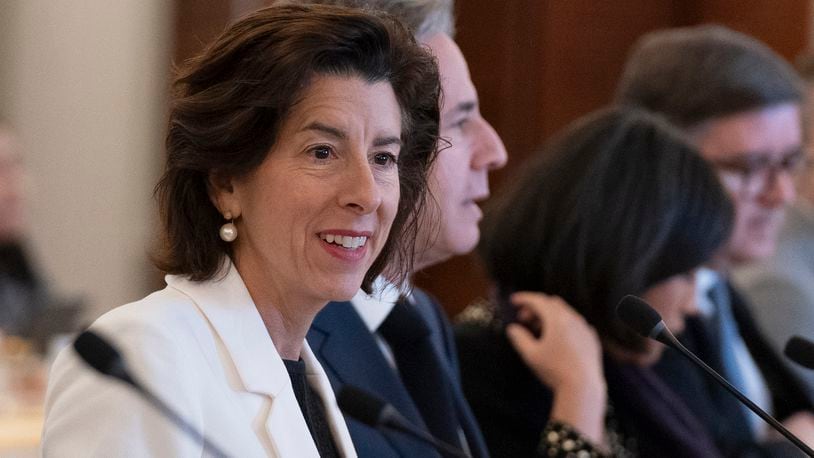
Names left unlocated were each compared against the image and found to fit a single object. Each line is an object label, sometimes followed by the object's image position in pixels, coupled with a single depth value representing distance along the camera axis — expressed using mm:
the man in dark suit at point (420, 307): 3603
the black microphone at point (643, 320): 3356
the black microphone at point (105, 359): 3100
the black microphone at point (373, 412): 3164
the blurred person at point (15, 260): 6703
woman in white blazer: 3301
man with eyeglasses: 4302
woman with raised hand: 3854
